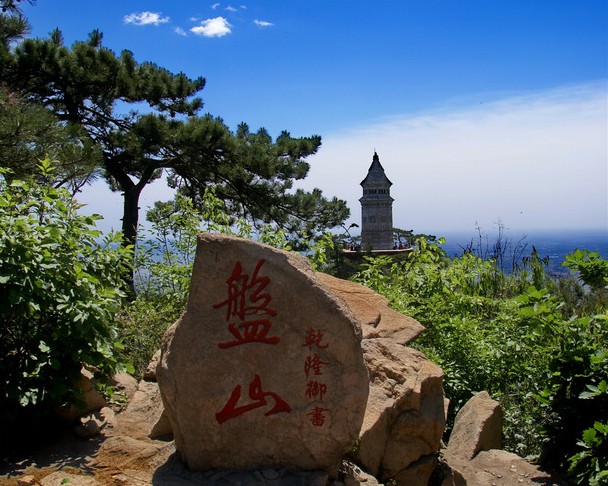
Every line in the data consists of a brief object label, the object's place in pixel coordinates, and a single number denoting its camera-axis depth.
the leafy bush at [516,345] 4.98
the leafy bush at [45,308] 3.69
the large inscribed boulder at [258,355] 3.31
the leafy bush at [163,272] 5.67
